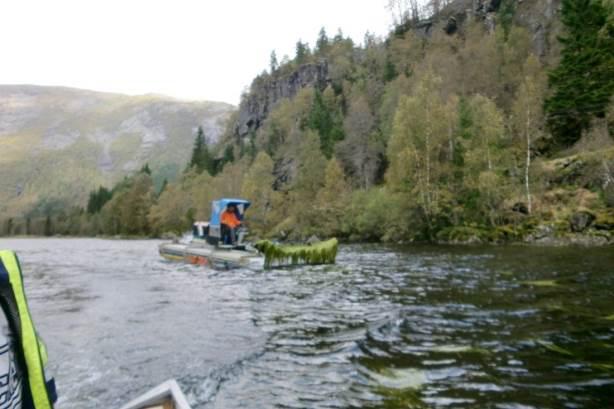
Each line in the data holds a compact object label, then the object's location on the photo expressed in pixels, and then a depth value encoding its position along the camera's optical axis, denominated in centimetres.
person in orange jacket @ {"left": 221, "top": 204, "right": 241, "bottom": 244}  2691
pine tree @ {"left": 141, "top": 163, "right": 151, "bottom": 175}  12744
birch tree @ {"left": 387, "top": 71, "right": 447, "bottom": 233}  4381
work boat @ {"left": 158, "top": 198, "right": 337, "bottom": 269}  2377
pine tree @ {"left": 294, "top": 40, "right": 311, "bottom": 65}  13138
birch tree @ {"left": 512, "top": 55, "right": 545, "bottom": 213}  4011
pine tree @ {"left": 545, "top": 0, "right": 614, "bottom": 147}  4259
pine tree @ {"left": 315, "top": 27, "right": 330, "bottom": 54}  13062
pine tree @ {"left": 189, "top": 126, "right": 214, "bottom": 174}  11556
